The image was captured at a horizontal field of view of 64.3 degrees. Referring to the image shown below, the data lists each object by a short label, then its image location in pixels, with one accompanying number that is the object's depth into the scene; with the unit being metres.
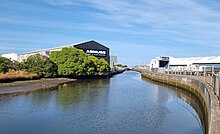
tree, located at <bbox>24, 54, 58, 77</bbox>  29.50
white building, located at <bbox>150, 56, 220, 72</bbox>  36.69
